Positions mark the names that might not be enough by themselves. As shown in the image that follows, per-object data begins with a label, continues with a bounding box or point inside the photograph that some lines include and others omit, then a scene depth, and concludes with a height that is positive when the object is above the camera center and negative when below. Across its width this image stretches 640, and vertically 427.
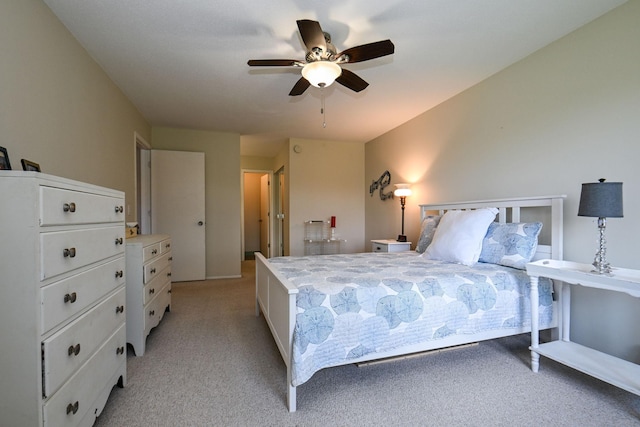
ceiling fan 1.80 +1.04
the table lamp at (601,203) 1.62 +0.03
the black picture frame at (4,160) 1.36 +0.25
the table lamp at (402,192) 3.91 +0.24
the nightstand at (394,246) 3.79 -0.49
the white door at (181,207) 4.30 +0.05
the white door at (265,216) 6.60 -0.15
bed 1.58 -0.56
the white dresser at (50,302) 0.98 -0.35
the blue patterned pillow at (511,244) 2.18 -0.28
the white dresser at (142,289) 2.17 -0.63
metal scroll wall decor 4.64 +0.43
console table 1.52 -0.88
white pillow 2.37 -0.24
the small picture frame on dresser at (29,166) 1.48 +0.25
